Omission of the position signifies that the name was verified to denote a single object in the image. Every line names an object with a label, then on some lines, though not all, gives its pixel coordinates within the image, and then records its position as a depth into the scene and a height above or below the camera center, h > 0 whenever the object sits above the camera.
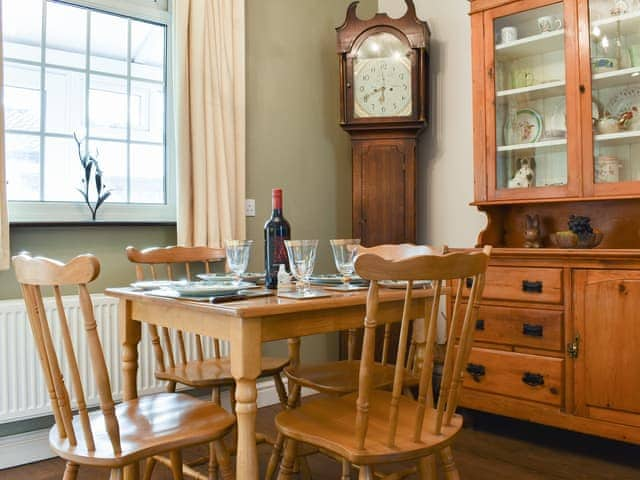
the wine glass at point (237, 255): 1.83 +0.00
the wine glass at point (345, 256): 1.79 +0.00
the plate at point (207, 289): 1.56 -0.09
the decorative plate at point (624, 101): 2.56 +0.67
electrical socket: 3.20 +0.26
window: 2.61 +0.71
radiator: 2.33 -0.41
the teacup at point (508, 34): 2.87 +1.07
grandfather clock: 3.21 +0.78
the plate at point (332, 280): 1.89 -0.08
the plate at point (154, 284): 1.83 -0.09
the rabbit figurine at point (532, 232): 2.85 +0.11
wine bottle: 1.82 +0.05
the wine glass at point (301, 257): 1.69 -0.01
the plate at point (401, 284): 1.81 -0.09
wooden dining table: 1.39 -0.17
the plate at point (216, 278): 1.91 -0.07
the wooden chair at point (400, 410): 1.28 -0.41
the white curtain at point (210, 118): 2.84 +0.68
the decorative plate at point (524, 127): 2.83 +0.62
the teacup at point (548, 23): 2.72 +1.07
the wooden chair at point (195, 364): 1.95 -0.40
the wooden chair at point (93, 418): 1.24 -0.42
